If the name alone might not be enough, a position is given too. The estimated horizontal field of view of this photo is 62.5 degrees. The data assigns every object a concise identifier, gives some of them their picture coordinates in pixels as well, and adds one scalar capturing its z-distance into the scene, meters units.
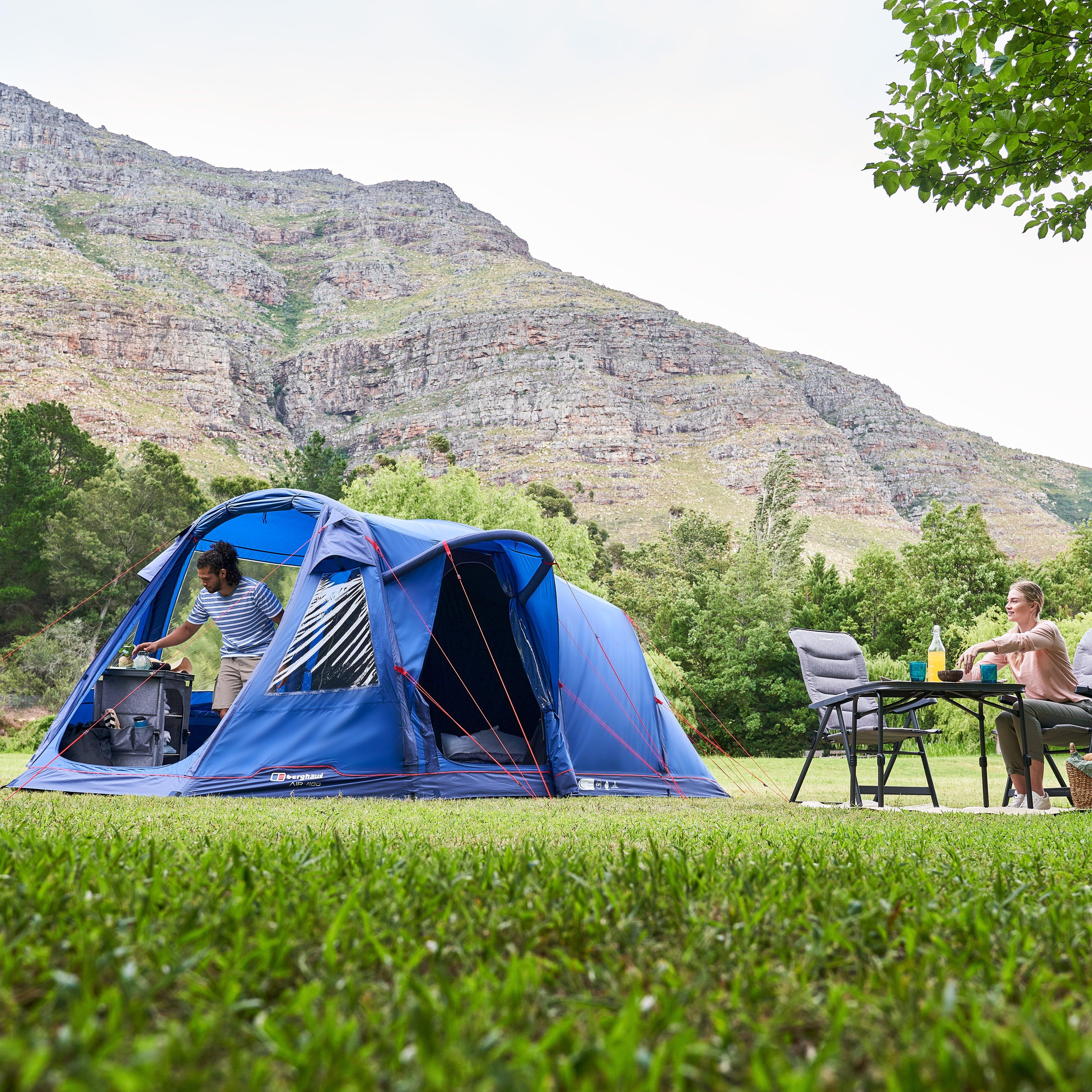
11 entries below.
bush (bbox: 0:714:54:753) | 13.32
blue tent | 5.59
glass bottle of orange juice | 5.26
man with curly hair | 6.39
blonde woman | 5.20
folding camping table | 4.98
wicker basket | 5.13
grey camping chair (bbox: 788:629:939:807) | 5.83
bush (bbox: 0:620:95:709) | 21.47
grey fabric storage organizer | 6.50
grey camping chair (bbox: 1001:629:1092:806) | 5.25
